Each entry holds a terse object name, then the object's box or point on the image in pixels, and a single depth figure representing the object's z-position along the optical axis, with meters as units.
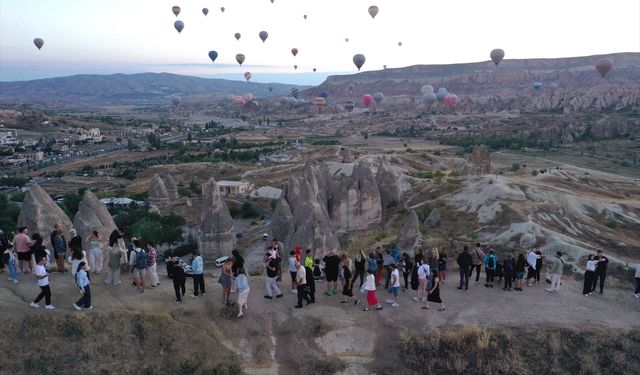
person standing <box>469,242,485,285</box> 13.88
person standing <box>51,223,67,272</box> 12.81
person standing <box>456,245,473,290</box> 12.95
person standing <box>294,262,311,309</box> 11.87
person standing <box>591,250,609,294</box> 13.17
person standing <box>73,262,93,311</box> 10.88
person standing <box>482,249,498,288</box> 13.49
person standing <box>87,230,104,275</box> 12.75
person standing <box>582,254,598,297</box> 13.13
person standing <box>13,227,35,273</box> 12.41
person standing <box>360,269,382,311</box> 11.87
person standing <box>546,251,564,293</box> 13.49
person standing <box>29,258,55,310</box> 10.75
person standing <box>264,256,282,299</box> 12.32
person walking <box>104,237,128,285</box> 12.53
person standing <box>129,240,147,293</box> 12.12
